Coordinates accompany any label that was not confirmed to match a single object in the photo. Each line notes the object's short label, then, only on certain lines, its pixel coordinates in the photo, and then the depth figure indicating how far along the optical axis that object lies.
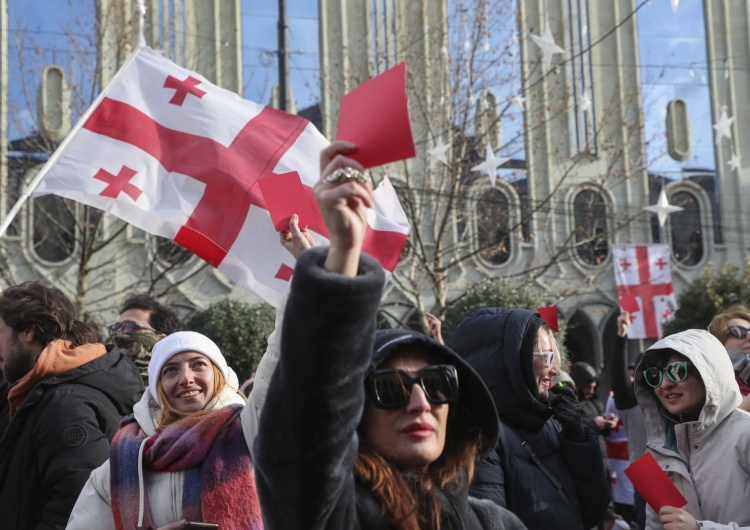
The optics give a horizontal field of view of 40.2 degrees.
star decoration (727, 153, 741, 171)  20.14
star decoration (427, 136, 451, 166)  14.89
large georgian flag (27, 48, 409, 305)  5.31
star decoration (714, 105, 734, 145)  18.24
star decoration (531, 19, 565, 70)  13.18
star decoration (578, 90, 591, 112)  16.64
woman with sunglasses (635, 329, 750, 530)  3.91
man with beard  3.85
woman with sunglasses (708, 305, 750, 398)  5.12
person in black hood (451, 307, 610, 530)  3.55
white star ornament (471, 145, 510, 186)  14.22
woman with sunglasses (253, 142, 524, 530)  1.84
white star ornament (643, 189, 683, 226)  15.57
